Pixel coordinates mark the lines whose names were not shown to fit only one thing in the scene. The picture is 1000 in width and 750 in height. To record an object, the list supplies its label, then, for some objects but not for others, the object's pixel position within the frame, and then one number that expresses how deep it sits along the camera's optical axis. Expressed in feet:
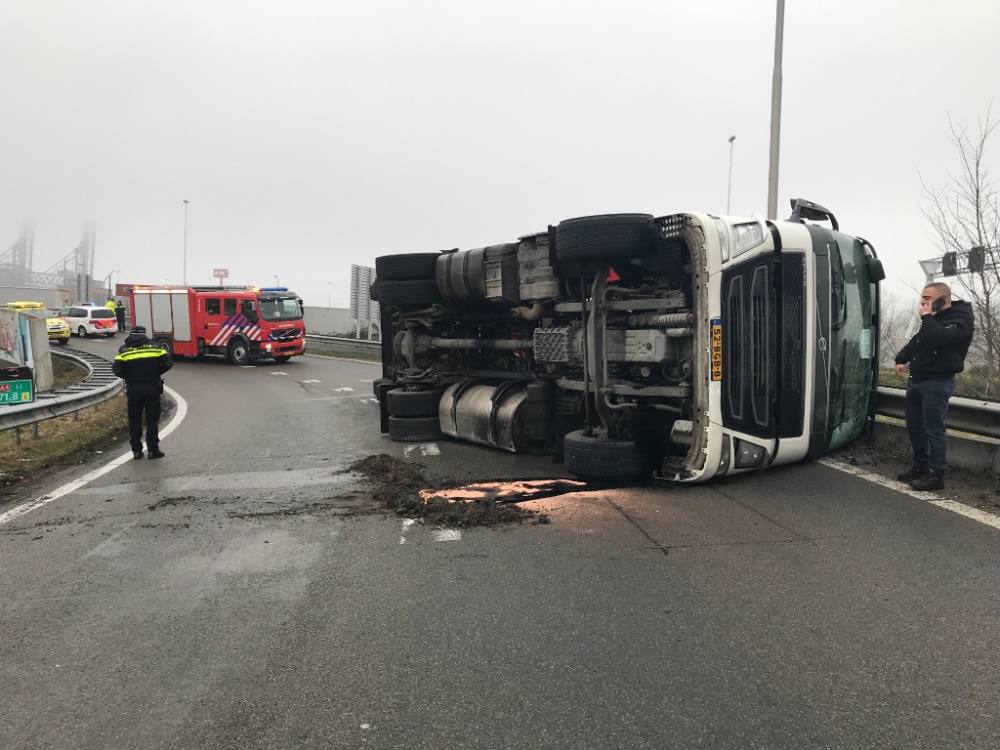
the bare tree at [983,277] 31.14
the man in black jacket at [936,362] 18.17
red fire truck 78.59
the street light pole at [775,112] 43.88
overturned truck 18.72
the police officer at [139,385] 28.25
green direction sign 30.35
